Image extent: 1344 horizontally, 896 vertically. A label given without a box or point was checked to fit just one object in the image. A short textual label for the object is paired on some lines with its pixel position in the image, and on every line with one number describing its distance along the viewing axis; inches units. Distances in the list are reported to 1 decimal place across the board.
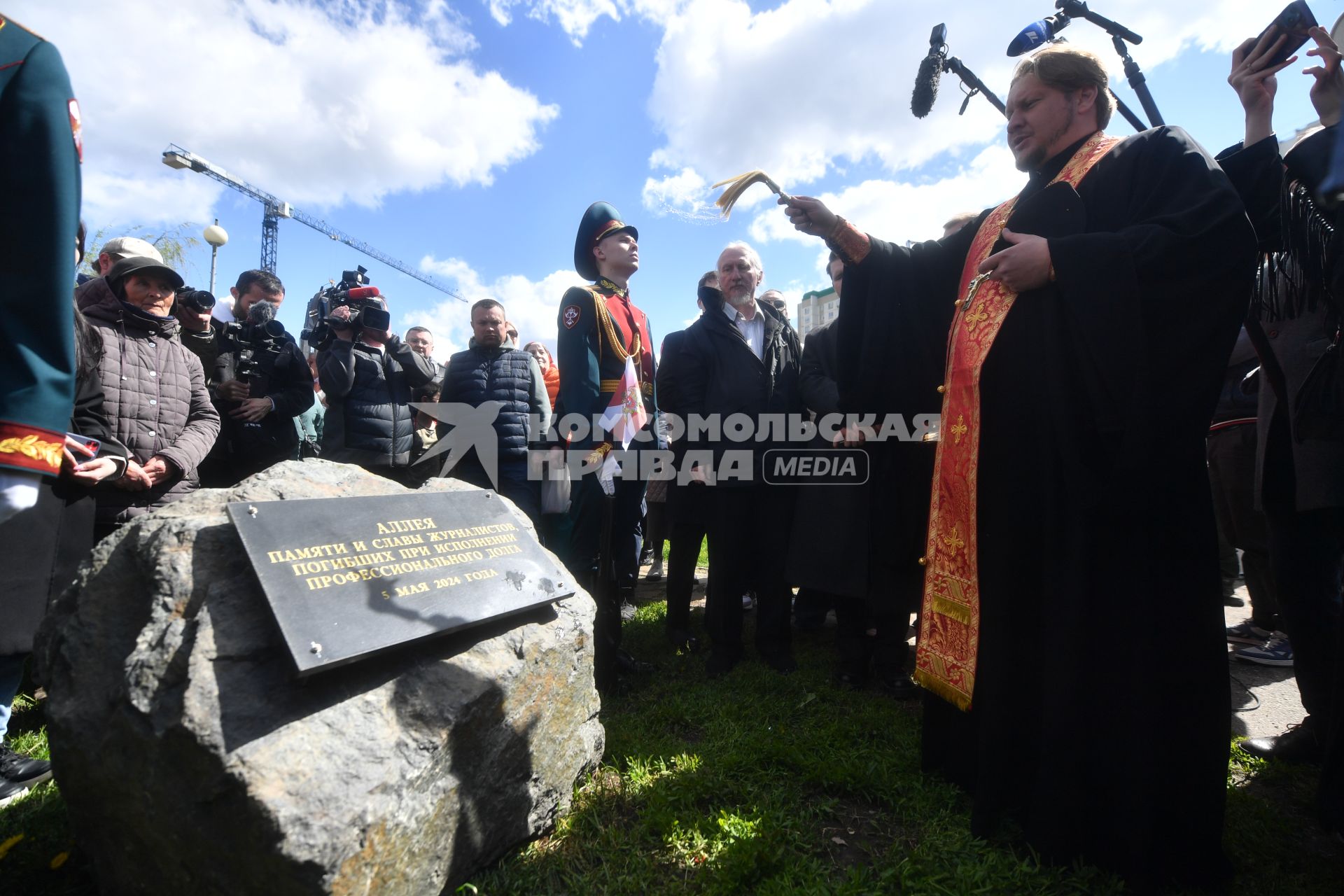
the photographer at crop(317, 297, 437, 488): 182.1
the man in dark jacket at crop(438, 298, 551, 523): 181.5
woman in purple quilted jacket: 110.0
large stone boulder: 54.7
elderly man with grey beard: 141.9
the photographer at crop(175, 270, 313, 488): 159.0
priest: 70.9
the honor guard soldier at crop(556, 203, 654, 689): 130.2
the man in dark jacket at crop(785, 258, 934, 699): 126.5
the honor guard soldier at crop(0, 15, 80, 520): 49.1
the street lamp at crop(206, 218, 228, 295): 424.2
